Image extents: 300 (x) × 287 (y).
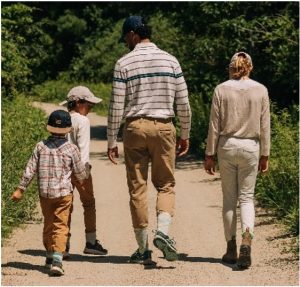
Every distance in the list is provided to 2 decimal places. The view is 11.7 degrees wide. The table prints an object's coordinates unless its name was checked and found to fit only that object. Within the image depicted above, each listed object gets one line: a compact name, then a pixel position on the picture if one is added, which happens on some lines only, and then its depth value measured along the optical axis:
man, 12.44
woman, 12.52
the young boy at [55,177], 12.31
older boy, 13.16
